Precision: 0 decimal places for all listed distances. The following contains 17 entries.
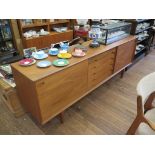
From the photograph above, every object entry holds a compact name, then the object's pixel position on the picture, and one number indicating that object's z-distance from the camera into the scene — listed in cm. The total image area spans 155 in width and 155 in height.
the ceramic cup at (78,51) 170
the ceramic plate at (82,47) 183
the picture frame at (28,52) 188
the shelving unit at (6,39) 272
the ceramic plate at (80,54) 165
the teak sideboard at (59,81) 129
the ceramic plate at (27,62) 145
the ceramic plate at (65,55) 161
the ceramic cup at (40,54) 160
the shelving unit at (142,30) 260
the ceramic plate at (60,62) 144
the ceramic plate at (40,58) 158
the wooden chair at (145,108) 106
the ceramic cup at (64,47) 184
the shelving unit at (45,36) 300
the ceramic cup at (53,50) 170
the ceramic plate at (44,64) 142
